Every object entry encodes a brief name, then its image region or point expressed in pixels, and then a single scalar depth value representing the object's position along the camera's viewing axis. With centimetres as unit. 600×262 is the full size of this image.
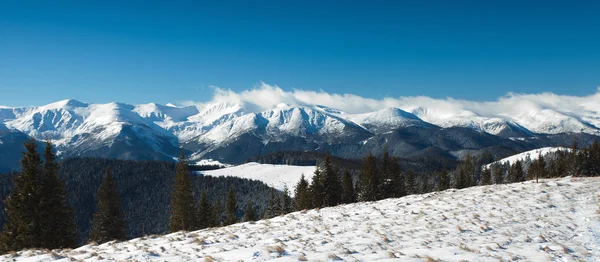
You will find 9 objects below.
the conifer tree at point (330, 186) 5850
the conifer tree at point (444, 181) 8825
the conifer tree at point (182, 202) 5241
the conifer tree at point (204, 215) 5672
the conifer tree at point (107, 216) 4478
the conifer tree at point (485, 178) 10428
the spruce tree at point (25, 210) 2581
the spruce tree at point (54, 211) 2727
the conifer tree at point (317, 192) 5856
